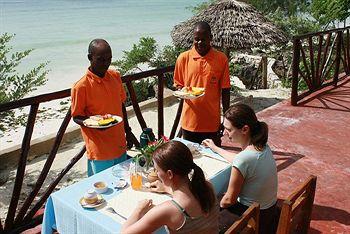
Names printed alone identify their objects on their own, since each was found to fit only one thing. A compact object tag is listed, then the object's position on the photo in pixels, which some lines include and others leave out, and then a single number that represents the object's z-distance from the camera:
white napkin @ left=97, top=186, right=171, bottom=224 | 2.29
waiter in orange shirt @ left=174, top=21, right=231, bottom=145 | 3.75
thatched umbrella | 9.49
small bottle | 3.04
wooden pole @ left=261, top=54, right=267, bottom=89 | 12.42
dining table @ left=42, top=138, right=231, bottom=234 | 2.27
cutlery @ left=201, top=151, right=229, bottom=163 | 2.99
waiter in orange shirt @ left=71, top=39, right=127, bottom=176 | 2.98
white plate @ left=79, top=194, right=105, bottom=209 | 2.36
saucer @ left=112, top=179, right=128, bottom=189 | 2.60
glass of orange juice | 2.57
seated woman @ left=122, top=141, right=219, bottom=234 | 1.95
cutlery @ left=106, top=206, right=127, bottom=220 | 2.28
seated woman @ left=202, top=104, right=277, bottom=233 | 2.51
